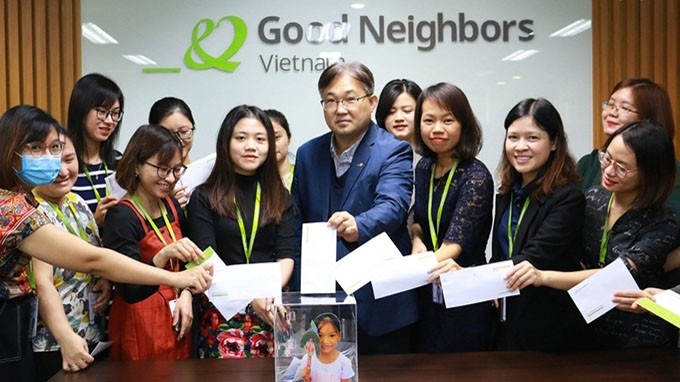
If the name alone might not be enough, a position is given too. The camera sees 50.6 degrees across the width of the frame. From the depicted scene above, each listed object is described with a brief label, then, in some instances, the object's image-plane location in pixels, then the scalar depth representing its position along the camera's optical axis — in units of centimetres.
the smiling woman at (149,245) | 273
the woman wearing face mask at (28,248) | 222
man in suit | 298
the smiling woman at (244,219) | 284
